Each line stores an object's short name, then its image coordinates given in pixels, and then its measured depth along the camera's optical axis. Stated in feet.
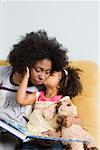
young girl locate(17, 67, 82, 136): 8.89
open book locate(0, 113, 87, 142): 8.17
